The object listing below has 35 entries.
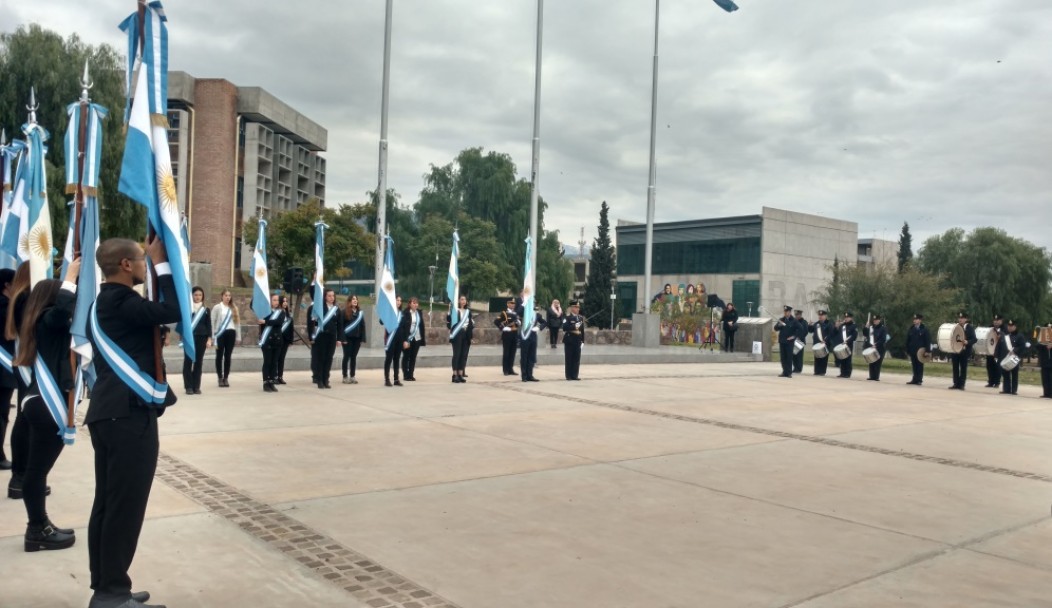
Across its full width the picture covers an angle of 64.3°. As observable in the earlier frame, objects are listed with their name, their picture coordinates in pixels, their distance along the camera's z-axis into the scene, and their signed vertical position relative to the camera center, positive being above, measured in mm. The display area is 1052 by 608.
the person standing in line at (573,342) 19094 -691
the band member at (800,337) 24734 -487
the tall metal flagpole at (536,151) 23906 +4736
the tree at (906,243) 100375 +9995
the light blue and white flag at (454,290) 18047 +424
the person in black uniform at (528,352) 18594 -922
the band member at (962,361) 21703 -881
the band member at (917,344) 22734 -512
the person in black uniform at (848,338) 24297 -440
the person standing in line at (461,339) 17781 -651
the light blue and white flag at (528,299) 19531 +299
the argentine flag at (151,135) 4695 +952
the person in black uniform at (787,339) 23812 -535
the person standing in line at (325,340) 15602 -699
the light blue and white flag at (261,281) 15641 +394
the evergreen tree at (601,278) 78625 +3420
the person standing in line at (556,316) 20866 -102
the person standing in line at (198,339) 13703 -691
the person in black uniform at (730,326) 31625 -280
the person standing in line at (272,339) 14656 -670
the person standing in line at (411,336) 17062 -615
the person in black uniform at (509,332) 19172 -512
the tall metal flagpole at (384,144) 22109 +4357
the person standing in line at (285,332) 15078 -555
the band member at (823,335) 24734 -377
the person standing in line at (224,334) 15211 -628
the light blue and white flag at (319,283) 15797 +397
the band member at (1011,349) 20984 -497
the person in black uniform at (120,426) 4078 -641
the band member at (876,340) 23689 -456
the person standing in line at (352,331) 16328 -523
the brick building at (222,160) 65688 +11290
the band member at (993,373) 22703 -1216
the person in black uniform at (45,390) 5258 -635
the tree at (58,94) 34469 +8320
